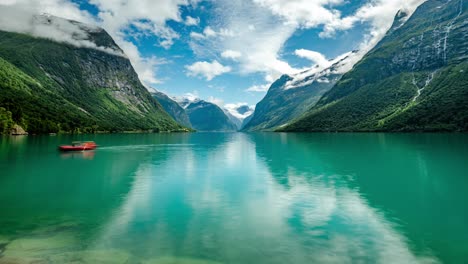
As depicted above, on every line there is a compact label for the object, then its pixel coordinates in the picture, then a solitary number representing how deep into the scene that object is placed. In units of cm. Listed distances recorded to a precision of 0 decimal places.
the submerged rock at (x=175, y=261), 1919
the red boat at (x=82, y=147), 9956
